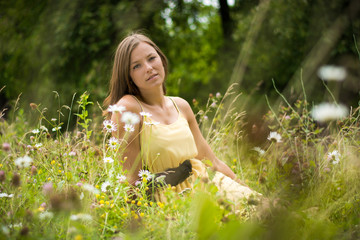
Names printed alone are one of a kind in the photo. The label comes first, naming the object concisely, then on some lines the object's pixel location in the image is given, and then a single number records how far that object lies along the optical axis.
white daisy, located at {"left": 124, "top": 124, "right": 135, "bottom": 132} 1.90
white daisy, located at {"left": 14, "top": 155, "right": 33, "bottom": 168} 1.65
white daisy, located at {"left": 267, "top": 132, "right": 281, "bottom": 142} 2.08
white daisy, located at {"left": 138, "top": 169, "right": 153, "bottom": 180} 1.99
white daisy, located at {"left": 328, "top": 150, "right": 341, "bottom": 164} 2.40
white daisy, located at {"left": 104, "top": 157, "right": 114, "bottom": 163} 1.90
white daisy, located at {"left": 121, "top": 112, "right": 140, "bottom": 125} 1.85
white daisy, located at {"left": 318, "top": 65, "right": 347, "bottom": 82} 4.11
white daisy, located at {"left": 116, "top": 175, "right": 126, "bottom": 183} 1.88
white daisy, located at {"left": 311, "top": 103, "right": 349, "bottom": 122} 3.01
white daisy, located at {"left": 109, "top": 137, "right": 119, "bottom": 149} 2.02
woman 2.39
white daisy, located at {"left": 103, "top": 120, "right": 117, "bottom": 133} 1.98
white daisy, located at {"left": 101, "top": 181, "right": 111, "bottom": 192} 1.83
